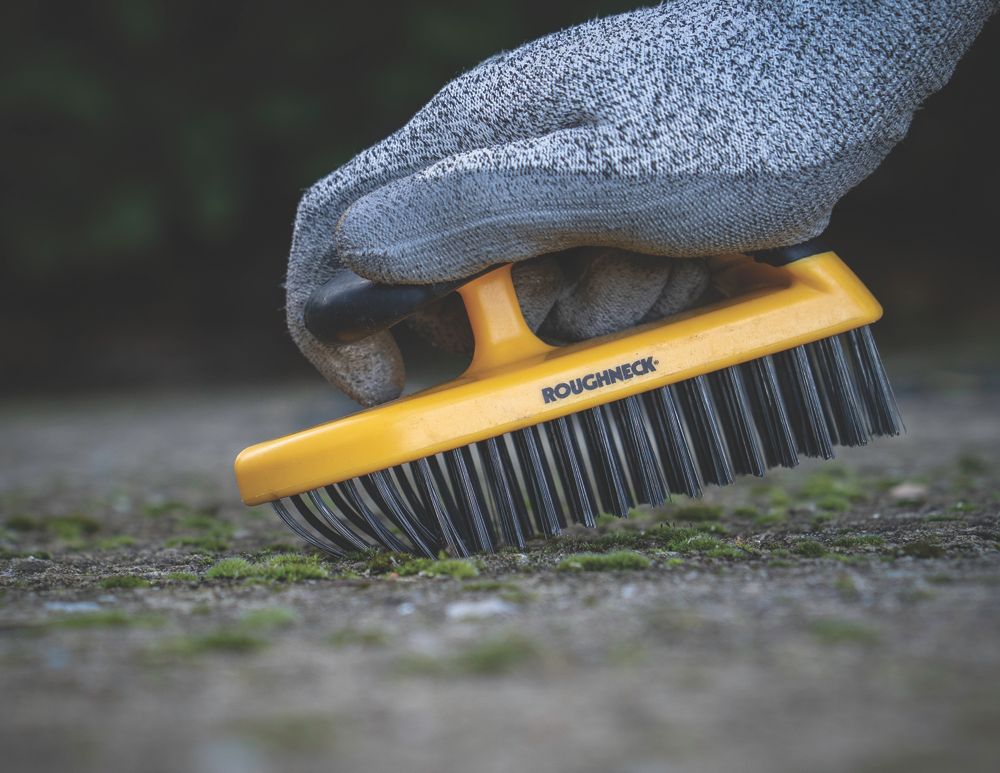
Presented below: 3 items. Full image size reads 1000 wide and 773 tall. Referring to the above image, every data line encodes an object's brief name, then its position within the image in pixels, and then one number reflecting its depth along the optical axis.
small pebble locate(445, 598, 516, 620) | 0.50
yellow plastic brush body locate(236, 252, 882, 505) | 0.59
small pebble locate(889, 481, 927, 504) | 0.66
